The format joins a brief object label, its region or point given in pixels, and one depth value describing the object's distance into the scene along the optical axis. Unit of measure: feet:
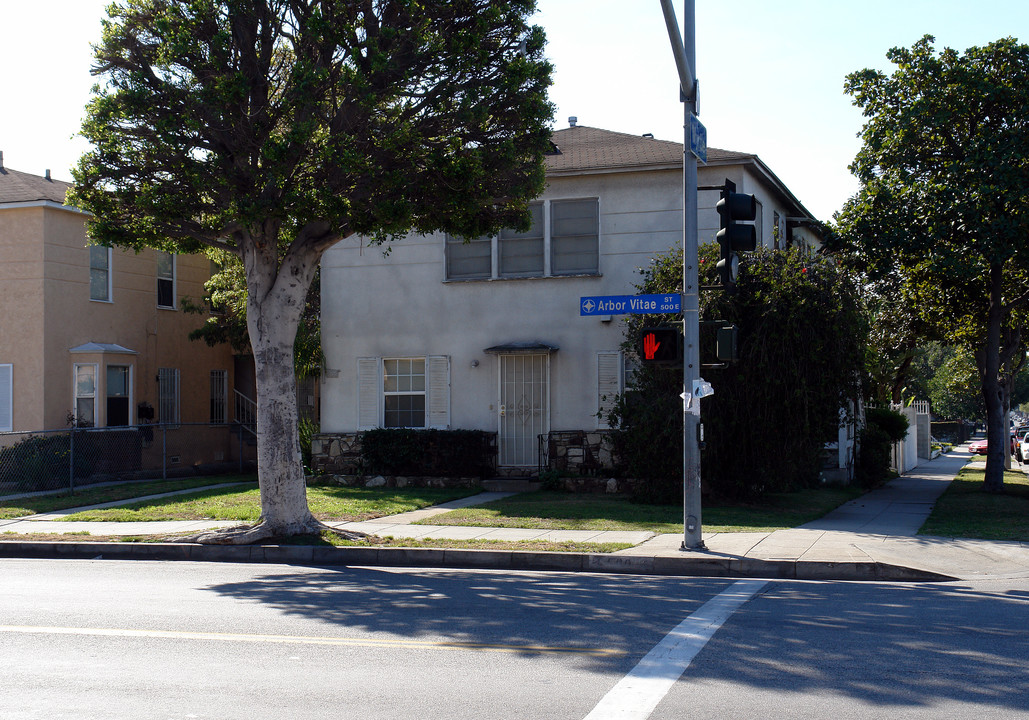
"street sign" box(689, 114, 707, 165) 36.99
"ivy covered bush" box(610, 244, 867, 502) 48.98
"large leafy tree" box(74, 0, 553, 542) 39.58
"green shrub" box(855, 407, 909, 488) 72.33
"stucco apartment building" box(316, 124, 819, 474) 62.18
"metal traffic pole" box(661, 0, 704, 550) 37.14
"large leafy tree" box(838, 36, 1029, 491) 54.34
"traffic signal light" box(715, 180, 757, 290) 36.17
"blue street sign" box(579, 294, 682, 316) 38.70
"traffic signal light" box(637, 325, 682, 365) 37.73
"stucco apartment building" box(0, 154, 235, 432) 69.97
